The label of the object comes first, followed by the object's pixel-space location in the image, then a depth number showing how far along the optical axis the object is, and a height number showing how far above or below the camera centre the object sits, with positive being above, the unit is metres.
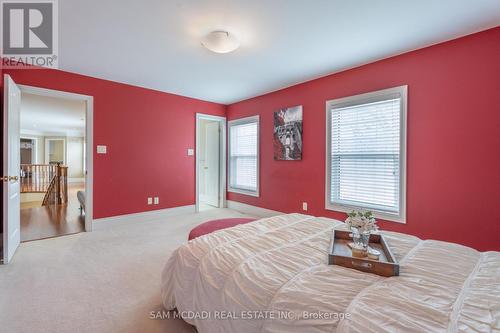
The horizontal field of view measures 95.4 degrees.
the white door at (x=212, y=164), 5.66 -0.02
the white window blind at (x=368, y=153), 2.88 +0.16
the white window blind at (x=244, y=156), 4.87 +0.18
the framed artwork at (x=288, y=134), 3.98 +0.55
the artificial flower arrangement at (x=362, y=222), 1.42 -0.37
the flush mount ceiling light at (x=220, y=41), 2.35 +1.29
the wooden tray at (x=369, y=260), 1.14 -0.53
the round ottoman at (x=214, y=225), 2.27 -0.66
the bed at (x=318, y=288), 0.84 -0.56
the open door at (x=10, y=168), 2.48 -0.07
